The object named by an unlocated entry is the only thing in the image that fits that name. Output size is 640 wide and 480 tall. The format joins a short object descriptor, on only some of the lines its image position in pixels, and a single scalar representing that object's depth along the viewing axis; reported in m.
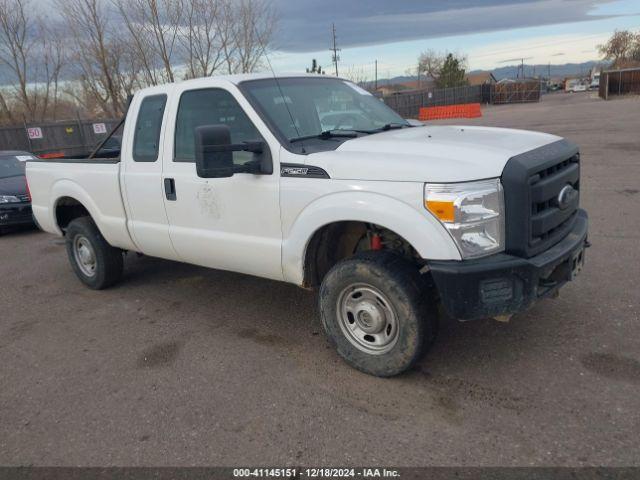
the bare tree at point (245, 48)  18.69
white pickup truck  3.10
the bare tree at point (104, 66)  21.11
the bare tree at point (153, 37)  18.94
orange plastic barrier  33.62
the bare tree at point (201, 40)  18.94
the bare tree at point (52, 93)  26.58
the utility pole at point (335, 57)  41.23
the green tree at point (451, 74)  60.62
